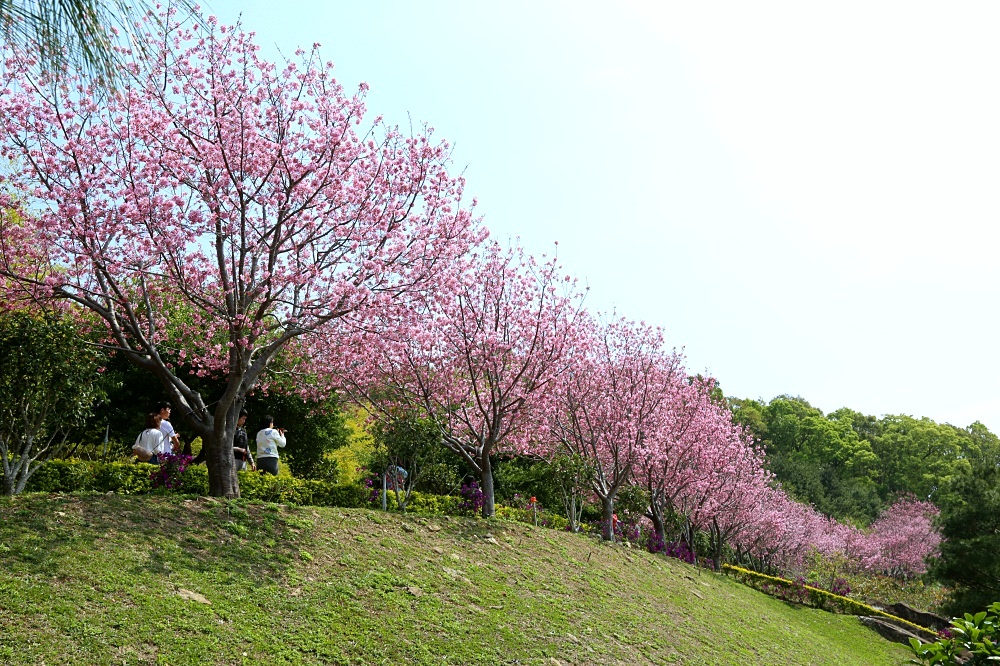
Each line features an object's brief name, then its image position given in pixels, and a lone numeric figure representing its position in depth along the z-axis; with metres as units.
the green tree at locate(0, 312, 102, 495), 7.55
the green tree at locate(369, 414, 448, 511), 11.34
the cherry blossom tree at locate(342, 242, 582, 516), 12.38
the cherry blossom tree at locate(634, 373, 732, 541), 17.12
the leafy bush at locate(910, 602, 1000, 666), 3.70
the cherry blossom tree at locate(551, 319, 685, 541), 16.31
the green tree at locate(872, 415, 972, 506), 58.91
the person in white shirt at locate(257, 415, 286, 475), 12.30
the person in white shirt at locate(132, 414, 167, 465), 10.74
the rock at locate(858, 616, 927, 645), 17.31
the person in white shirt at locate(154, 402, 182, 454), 11.04
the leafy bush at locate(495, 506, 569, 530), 15.55
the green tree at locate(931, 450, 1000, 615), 18.17
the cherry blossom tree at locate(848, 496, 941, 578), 33.78
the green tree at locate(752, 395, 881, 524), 47.44
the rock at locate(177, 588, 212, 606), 5.86
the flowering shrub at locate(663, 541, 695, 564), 18.30
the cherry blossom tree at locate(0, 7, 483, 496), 7.97
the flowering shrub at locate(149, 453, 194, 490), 10.28
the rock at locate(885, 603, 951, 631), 21.05
